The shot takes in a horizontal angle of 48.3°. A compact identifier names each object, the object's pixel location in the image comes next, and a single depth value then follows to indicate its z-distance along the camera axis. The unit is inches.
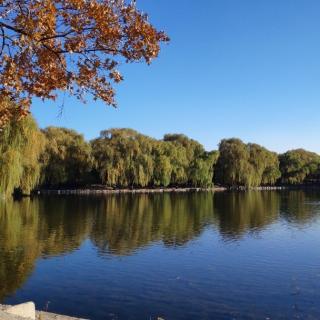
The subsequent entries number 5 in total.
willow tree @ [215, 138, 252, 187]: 2336.6
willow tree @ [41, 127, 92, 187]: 1654.7
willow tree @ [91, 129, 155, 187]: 1770.2
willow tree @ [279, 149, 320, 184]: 2925.8
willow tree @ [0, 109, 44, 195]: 1015.6
